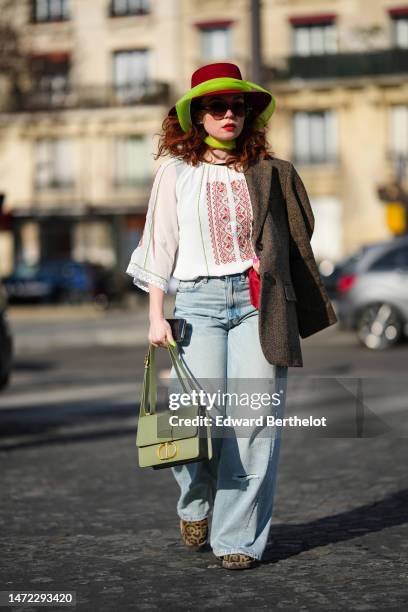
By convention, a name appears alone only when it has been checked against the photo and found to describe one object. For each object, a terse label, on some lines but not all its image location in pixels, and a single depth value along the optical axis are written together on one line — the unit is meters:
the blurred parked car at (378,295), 17.47
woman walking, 4.80
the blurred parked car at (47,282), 36.69
